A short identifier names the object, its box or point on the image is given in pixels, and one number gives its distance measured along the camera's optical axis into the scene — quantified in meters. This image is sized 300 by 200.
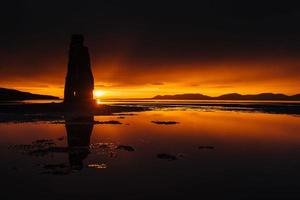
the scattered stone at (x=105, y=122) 45.90
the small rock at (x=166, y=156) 20.91
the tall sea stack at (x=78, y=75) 70.38
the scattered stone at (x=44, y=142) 26.28
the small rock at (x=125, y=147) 24.19
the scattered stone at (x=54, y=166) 17.27
